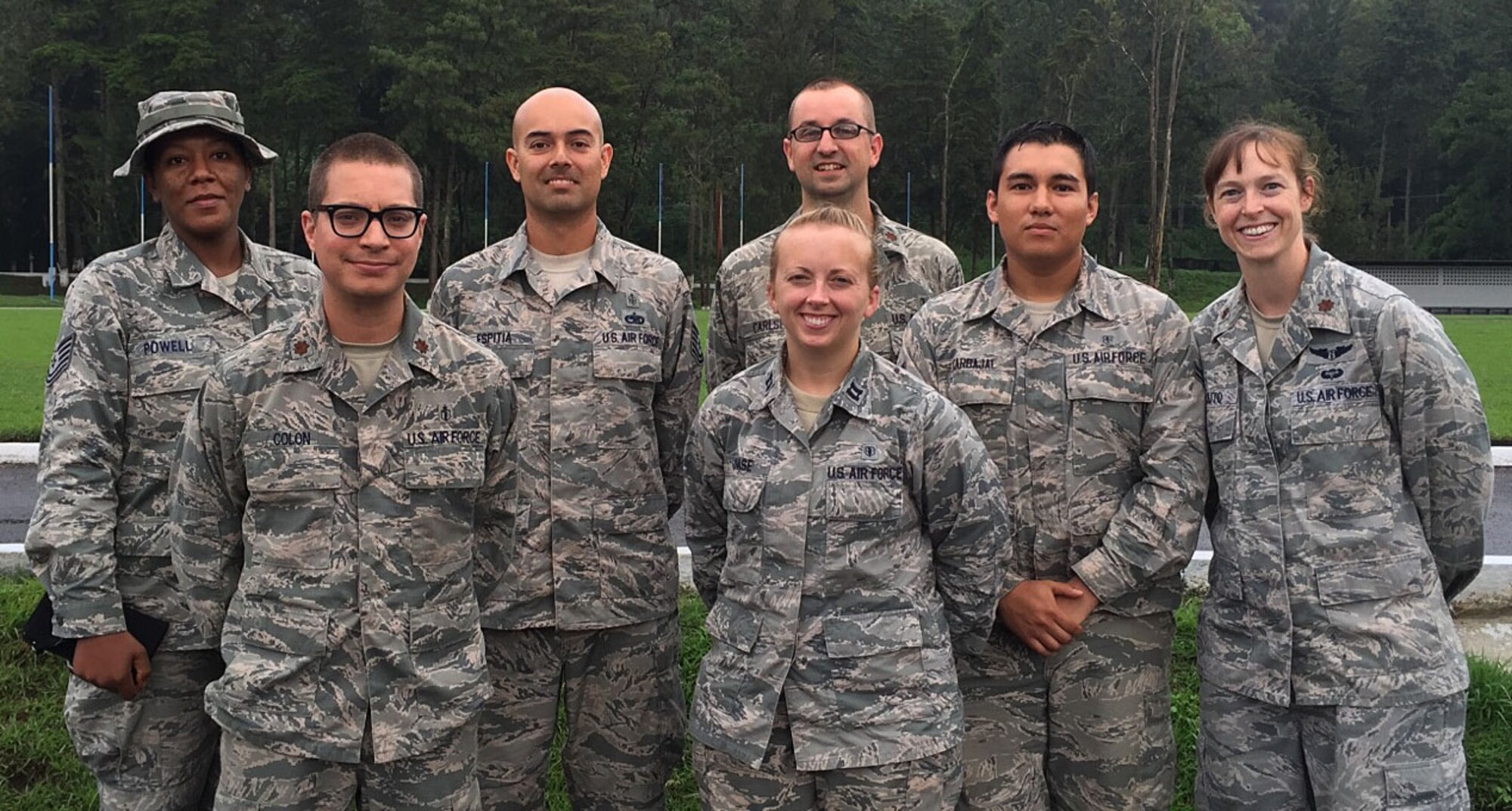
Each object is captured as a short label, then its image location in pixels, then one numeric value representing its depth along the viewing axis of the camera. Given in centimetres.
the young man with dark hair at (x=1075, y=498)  354
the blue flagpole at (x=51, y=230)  4115
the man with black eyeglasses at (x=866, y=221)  429
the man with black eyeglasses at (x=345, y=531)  307
